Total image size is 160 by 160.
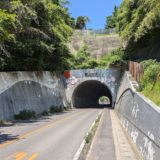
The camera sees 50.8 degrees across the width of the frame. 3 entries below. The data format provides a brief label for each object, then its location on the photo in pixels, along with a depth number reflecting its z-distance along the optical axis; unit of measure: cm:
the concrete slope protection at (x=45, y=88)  1402
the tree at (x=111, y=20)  6666
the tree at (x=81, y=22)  5972
